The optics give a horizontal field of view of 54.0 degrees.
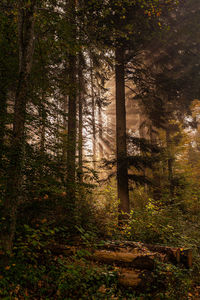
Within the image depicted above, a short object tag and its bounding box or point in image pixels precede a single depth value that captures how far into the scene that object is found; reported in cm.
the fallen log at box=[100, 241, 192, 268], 494
